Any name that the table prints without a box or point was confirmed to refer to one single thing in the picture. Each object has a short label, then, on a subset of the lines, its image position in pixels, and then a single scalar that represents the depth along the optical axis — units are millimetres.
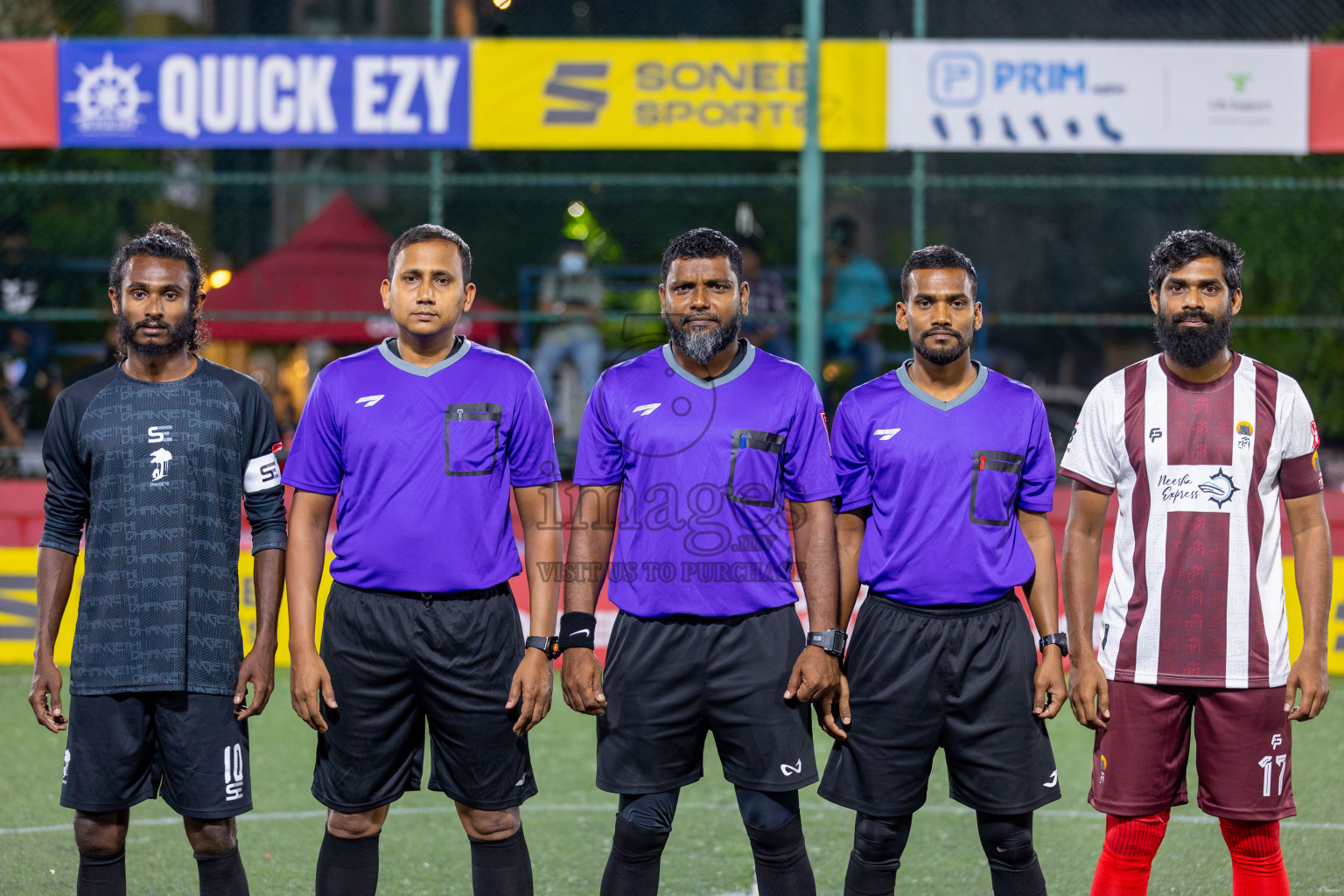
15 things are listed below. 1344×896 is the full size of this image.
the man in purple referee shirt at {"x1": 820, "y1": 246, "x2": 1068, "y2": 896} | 7410
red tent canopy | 23000
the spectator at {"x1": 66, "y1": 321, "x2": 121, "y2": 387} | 22859
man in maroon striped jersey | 7387
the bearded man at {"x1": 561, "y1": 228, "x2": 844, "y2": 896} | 7375
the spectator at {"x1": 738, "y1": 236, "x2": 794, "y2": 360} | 20391
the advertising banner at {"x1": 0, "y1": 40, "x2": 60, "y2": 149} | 19797
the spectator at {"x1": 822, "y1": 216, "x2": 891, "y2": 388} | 20594
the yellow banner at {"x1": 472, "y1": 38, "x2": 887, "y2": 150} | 19437
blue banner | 19859
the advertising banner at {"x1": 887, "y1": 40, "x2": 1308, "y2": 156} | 19516
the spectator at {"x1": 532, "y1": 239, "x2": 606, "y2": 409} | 21453
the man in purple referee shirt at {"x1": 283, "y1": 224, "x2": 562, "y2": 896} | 7316
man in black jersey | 7187
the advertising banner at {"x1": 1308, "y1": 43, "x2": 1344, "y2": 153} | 19562
